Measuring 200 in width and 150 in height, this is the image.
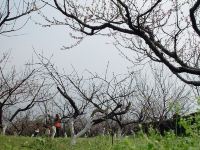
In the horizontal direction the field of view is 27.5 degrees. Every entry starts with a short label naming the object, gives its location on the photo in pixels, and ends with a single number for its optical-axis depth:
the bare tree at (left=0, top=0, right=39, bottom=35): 9.28
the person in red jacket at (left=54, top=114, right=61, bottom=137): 25.89
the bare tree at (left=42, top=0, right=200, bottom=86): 9.95
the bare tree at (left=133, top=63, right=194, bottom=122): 25.50
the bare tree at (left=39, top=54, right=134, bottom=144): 14.13
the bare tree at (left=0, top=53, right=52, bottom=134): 26.65
